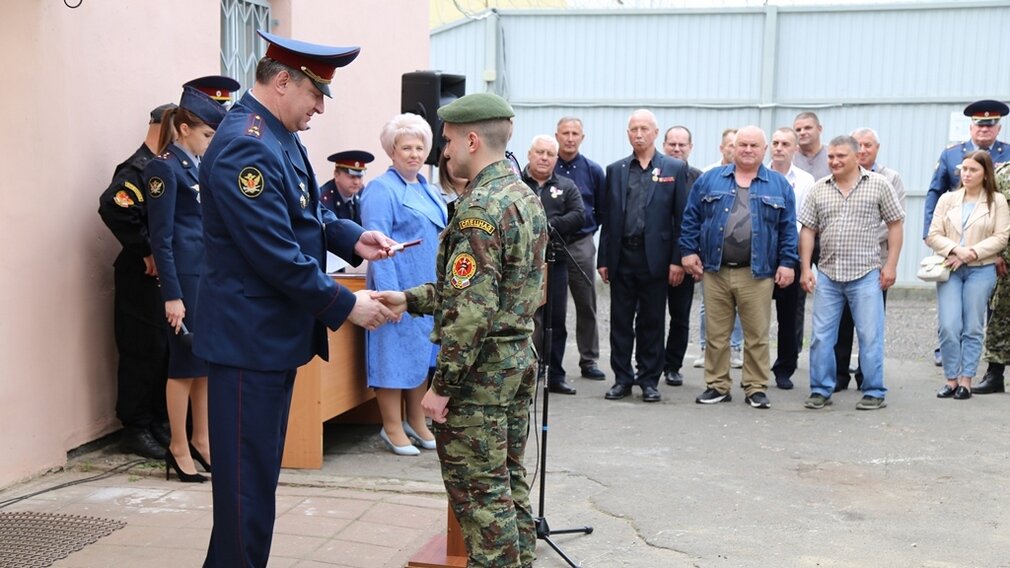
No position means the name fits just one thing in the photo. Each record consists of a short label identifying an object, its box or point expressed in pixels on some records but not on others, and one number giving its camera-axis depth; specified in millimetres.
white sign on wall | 15242
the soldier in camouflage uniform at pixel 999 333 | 9000
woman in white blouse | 8680
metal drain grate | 4590
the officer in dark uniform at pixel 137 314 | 5863
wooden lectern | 4613
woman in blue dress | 6527
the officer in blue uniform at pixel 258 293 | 3629
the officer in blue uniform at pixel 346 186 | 7559
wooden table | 6246
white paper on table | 7000
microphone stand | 5025
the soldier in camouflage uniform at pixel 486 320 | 3727
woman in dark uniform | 5551
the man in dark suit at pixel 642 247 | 8547
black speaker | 7832
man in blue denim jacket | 8203
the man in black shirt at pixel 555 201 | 8602
